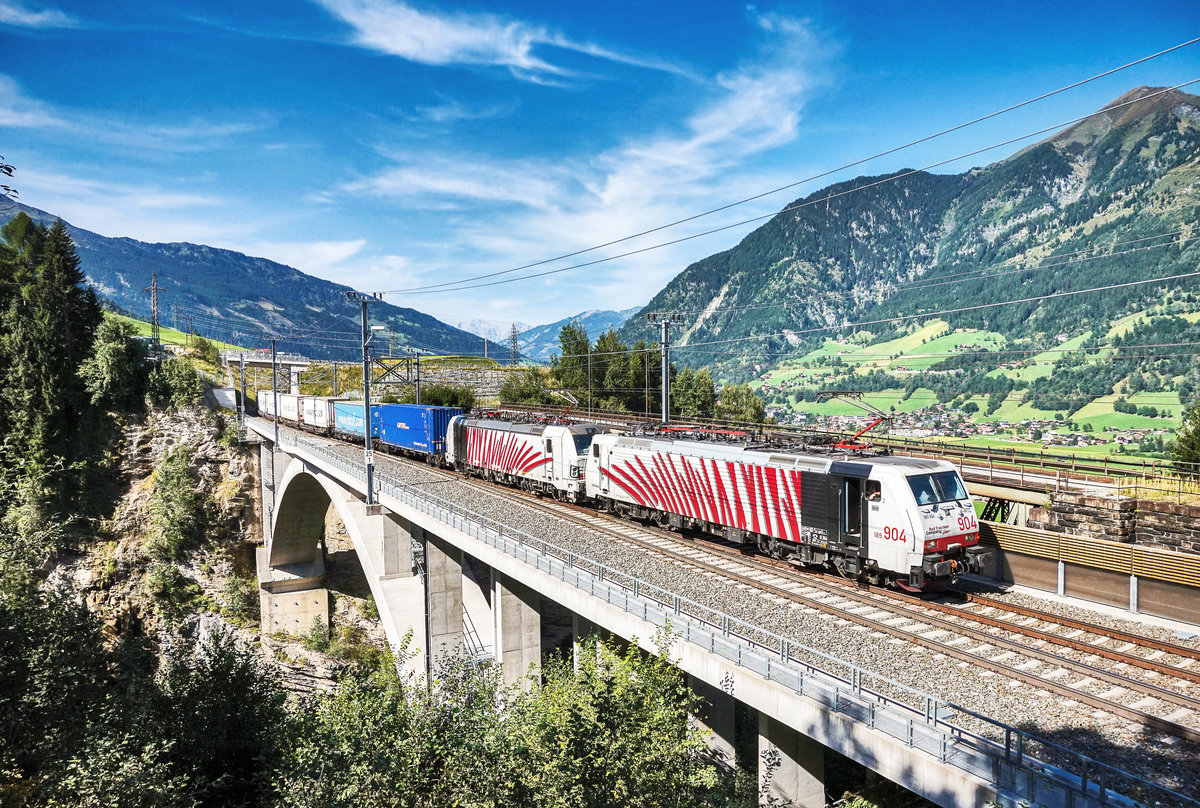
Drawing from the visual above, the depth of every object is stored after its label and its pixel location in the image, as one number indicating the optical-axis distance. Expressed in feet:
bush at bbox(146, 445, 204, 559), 165.24
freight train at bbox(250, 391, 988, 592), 46.88
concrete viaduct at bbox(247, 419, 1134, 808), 23.75
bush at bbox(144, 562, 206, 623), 159.84
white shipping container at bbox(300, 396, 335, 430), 181.06
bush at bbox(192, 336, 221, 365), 289.33
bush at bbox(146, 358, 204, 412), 183.73
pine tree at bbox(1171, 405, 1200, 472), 95.47
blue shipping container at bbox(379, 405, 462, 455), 128.06
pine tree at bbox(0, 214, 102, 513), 160.04
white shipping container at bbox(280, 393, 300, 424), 210.26
